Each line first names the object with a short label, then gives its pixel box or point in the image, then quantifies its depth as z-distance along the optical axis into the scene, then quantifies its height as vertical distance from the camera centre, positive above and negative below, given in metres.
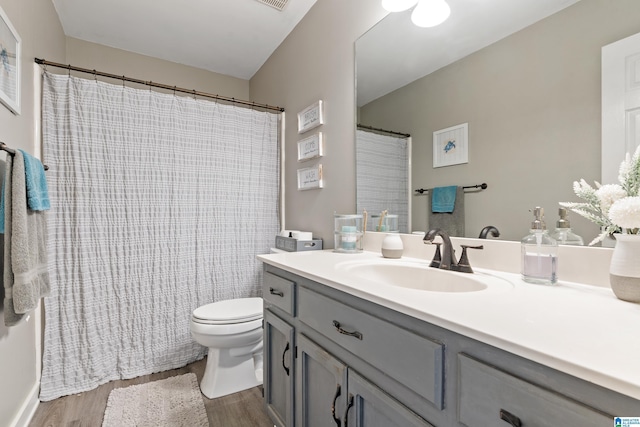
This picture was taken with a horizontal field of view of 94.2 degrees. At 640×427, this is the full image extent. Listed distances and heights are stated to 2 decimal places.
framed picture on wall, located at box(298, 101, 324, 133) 2.05 +0.68
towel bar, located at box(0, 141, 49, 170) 1.15 +0.25
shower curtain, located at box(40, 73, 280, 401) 1.80 -0.07
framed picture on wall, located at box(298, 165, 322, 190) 2.09 +0.25
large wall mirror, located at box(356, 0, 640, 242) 0.89 +0.42
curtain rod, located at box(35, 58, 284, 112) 1.73 +0.87
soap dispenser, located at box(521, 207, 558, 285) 0.88 -0.13
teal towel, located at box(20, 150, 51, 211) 1.29 +0.13
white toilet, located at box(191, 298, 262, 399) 1.71 -0.77
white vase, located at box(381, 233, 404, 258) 1.41 -0.17
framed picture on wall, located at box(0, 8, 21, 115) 1.26 +0.67
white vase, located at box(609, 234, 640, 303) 0.69 -0.14
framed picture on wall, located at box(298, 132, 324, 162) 2.07 +0.47
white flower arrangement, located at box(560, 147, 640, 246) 0.68 +0.02
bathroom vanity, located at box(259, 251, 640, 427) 0.45 -0.28
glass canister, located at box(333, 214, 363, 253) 1.63 -0.12
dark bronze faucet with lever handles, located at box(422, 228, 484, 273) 1.09 -0.17
